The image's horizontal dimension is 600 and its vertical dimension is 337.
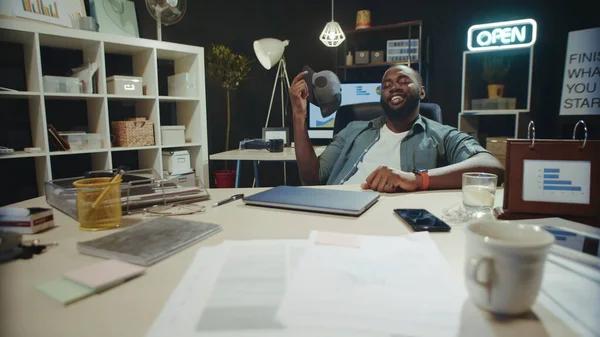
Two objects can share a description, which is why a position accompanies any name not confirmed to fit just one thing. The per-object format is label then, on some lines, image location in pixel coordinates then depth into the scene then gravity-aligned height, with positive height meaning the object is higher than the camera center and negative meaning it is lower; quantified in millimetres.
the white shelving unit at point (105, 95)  2252 +289
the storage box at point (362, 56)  4020 +857
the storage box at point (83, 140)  2430 -30
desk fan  2752 +964
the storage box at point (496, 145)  3227 -106
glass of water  909 -151
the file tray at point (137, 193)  929 -162
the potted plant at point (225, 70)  3492 +632
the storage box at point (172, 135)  2949 +2
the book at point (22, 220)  762 -177
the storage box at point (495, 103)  3410 +281
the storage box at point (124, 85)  2605 +366
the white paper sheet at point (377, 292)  413 -207
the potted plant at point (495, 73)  3492 +583
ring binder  769 -101
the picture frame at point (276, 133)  3371 +14
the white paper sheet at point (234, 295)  402 -208
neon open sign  3258 +906
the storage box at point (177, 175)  2888 -326
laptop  895 -174
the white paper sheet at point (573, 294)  415 -208
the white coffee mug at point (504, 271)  407 -159
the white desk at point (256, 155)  2597 -151
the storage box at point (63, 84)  2311 +333
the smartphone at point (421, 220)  758 -191
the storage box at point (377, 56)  3969 +847
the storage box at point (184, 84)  3053 +430
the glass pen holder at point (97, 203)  776 -146
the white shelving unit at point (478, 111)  3272 +208
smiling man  1647 -38
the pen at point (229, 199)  1020 -186
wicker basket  2697 +26
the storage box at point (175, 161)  2979 -218
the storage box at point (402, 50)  3809 +885
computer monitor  3445 +318
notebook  612 -195
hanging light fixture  3579 +998
